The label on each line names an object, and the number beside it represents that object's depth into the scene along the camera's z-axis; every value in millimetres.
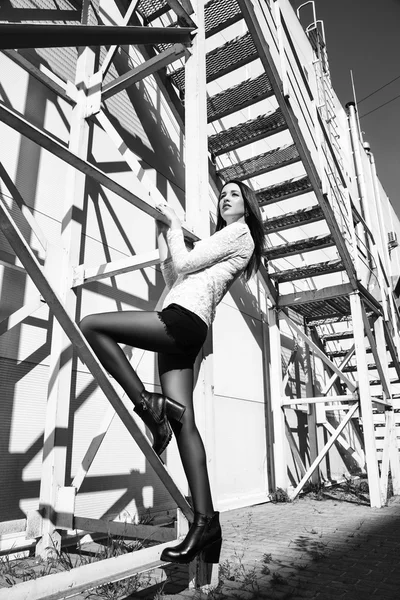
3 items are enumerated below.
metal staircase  4320
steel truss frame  1869
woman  1995
